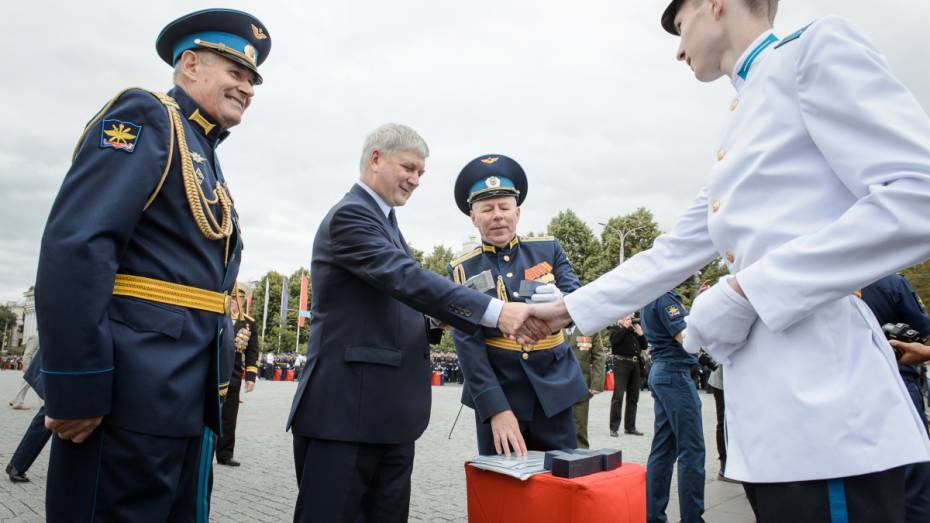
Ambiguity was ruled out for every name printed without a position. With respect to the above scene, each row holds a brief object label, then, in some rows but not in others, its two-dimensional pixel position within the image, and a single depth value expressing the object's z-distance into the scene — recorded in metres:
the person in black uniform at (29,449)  5.41
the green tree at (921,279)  20.38
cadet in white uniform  1.24
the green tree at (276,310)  62.03
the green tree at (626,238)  45.16
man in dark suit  2.44
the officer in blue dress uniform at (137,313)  1.75
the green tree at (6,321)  106.06
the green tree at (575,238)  46.91
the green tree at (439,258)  61.48
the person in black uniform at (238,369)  6.87
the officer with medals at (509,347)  3.03
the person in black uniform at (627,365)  10.30
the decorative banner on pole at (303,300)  44.40
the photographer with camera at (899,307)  4.04
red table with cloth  2.23
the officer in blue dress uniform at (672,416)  4.48
